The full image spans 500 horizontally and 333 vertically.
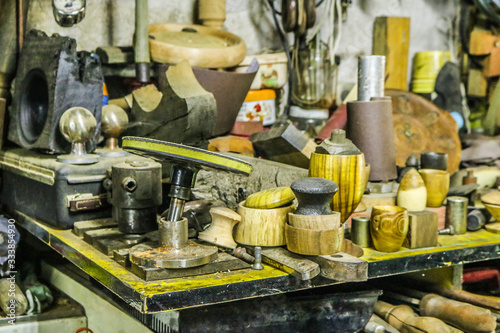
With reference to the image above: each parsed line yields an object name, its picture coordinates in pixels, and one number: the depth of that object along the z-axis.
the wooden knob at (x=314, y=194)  1.62
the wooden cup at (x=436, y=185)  2.15
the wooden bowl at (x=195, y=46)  2.76
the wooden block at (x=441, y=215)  2.17
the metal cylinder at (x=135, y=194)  1.93
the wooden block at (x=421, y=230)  1.95
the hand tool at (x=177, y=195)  1.50
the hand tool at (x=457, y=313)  1.90
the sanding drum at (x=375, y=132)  2.19
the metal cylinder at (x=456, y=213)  2.17
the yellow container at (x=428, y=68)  3.78
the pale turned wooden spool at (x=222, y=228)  1.79
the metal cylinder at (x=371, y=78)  2.31
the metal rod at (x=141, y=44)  2.73
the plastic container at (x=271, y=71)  3.19
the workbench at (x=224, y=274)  1.51
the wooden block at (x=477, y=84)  3.85
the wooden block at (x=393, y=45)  3.75
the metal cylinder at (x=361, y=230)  1.95
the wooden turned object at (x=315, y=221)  1.62
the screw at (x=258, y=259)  1.69
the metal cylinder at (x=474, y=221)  2.23
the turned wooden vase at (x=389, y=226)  1.85
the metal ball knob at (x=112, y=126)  2.39
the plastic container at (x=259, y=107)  3.14
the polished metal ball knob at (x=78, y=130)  2.14
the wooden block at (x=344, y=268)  1.61
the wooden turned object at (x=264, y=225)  1.74
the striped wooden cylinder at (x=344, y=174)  1.78
